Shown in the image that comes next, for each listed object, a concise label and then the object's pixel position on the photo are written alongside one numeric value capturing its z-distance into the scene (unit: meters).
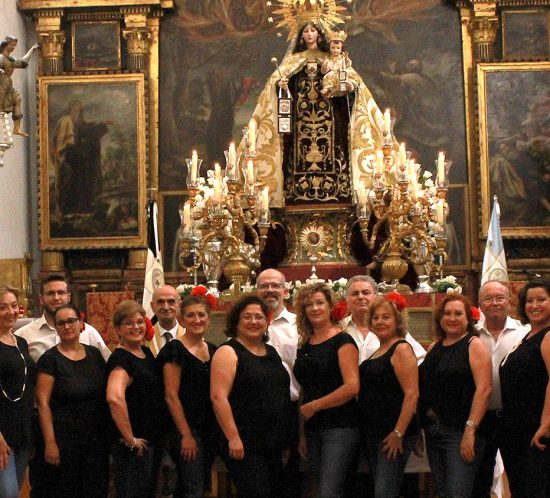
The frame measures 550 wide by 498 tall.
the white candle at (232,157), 11.24
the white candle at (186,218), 11.52
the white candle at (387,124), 11.27
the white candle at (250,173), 11.27
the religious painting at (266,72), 15.38
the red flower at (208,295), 8.86
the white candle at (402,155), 11.28
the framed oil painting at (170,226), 15.38
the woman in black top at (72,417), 6.48
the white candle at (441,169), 11.07
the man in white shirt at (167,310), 7.22
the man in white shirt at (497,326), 6.79
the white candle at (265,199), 11.45
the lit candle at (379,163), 11.12
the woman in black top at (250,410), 6.34
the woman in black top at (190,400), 6.50
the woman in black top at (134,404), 6.46
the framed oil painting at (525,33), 15.05
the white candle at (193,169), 11.25
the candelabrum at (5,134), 11.62
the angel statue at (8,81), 12.19
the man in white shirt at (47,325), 7.14
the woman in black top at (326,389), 6.40
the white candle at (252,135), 11.85
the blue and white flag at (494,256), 12.50
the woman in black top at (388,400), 6.34
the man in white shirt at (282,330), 6.89
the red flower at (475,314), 6.54
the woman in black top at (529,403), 6.05
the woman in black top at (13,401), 6.34
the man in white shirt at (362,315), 7.18
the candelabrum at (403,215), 11.11
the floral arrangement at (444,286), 11.24
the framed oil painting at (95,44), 15.50
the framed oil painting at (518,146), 14.80
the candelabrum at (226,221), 11.27
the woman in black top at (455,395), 6.20
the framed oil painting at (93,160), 15.13
